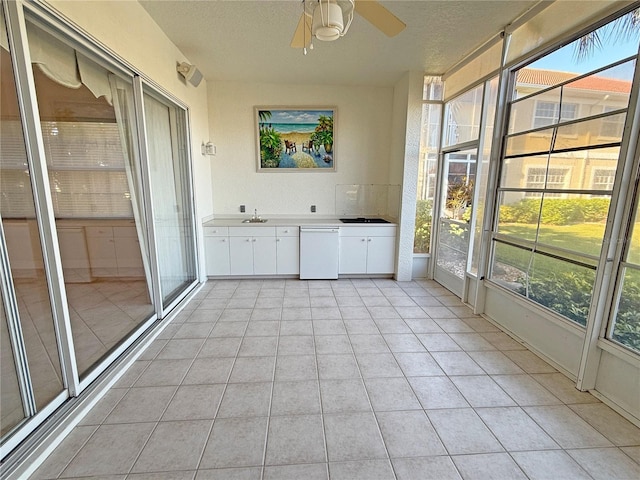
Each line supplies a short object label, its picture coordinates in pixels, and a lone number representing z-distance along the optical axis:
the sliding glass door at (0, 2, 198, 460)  1.41
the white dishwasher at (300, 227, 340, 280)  4.00
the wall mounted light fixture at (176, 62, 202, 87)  3.10
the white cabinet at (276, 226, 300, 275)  4.00
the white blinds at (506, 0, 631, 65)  1.90
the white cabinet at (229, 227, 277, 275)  3.97
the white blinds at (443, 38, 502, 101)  2.90
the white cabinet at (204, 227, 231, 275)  3.96
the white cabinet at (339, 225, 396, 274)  4.08
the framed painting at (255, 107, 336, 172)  4.24
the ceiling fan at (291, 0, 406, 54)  1.45
